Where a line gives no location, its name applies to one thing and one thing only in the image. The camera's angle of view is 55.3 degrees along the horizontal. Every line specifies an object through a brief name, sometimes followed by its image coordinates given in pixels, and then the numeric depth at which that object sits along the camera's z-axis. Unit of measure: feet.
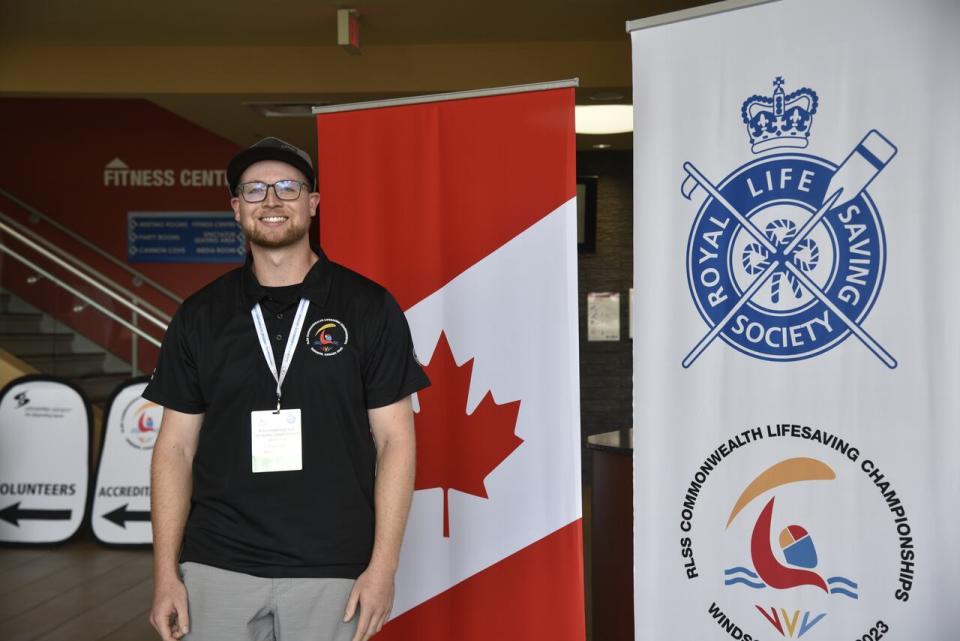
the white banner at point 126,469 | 18.93
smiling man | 6.11
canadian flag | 8.60
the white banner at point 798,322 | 7.16
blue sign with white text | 28.68
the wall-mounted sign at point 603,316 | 26.55
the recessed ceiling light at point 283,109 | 21.81
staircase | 22.74
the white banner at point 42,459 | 19.26
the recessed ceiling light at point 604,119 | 21.02
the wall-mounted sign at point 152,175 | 28.66
